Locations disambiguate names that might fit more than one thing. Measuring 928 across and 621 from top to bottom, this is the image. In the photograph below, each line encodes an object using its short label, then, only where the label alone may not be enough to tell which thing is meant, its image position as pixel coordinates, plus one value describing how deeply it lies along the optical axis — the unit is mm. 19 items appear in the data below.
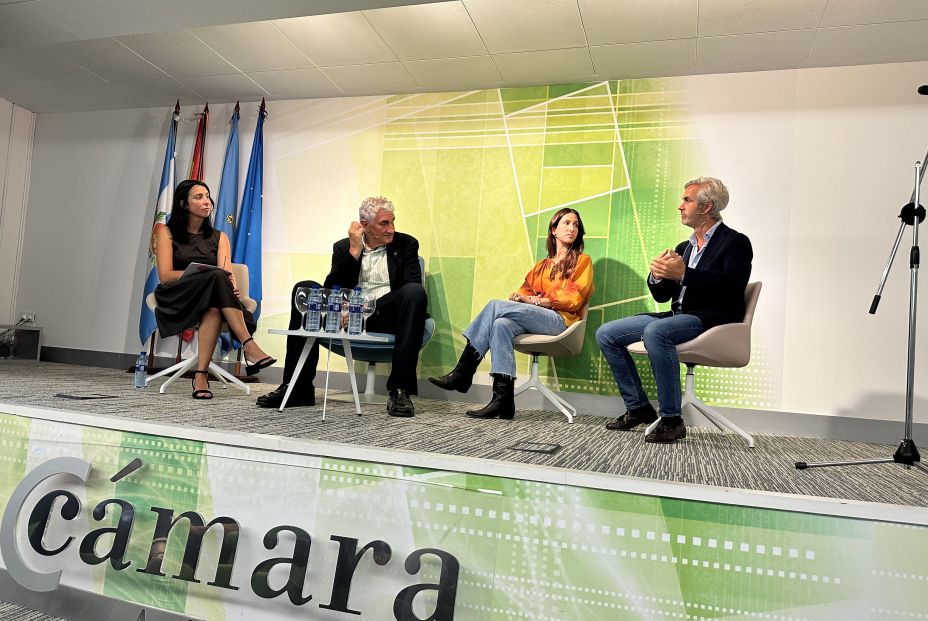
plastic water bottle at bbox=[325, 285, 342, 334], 3086
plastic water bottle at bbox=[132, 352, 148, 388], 3768
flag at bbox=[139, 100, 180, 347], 5270
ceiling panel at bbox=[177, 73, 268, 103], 5020
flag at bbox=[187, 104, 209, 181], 5395
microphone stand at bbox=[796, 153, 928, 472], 2531
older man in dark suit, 3301
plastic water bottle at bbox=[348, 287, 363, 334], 3066
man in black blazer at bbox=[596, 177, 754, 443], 2953
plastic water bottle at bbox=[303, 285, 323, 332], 3143
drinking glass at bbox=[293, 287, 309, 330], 3179
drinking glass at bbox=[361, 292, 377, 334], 3139
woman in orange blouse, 3518
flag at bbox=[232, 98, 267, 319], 5129
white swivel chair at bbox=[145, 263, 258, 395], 3703
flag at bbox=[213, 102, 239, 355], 5211
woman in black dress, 3586
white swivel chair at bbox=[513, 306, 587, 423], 3617
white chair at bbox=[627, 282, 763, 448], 2973
